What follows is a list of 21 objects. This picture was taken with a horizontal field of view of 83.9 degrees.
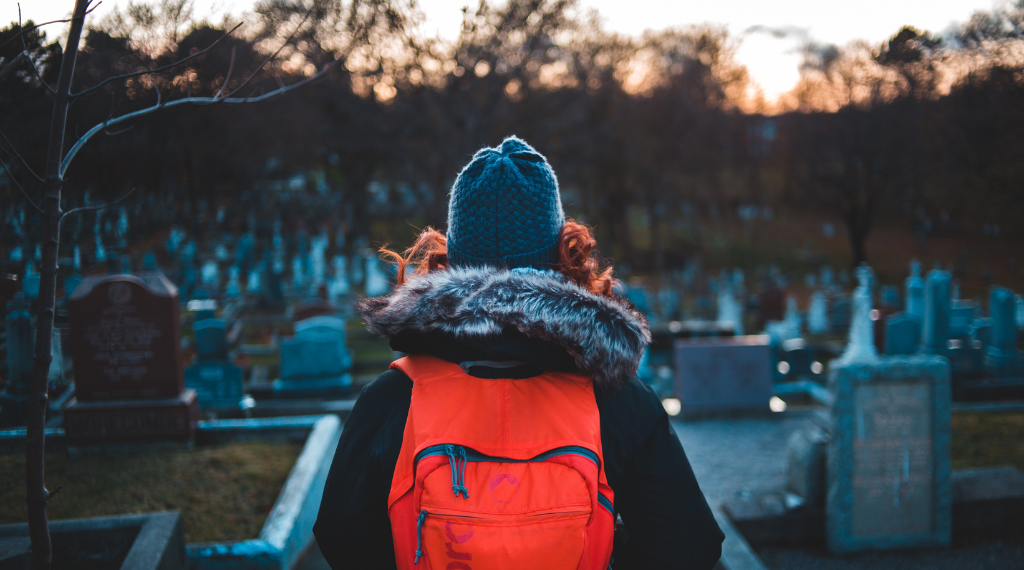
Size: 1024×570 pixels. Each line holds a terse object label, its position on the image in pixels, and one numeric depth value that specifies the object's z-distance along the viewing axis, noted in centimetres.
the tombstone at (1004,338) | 728
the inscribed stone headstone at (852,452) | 367
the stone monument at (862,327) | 553
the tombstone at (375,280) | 1457
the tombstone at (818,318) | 1153
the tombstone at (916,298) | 870
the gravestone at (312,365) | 684
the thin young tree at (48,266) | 193
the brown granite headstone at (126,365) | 423
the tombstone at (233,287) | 1259
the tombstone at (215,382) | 615
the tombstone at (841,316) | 1178
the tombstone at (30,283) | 377
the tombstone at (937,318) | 777
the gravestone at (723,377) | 687
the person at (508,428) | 122
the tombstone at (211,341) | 628
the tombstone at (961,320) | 880
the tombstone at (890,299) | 1161
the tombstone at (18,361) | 352
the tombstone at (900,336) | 558
